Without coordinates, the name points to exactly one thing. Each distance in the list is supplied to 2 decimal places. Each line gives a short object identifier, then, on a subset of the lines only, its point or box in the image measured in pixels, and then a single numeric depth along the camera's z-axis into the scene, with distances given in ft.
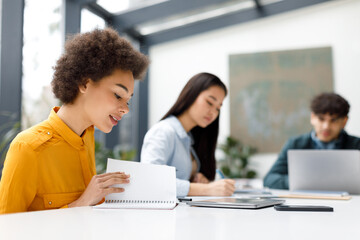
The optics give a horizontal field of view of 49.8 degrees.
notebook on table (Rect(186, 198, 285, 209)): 4.15
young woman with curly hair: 4.03
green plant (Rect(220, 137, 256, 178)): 20.04
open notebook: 4.34
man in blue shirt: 9.60
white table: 2.65
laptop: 7.04
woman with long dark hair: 7.09
